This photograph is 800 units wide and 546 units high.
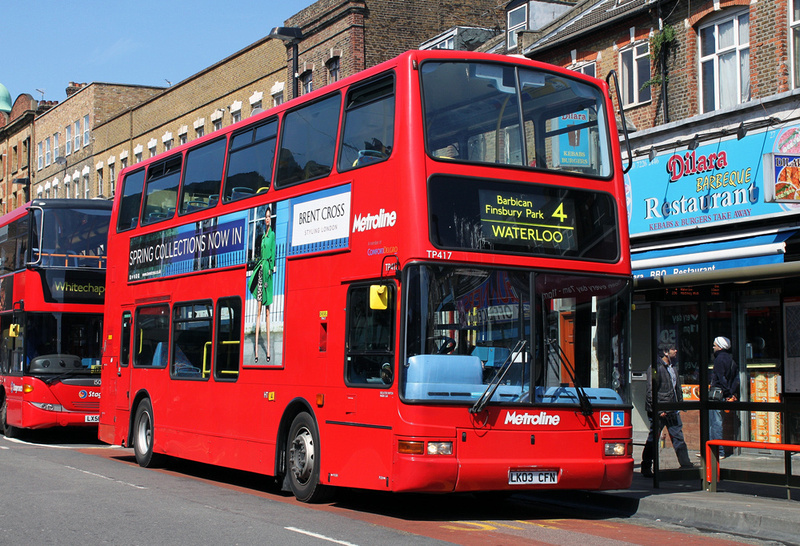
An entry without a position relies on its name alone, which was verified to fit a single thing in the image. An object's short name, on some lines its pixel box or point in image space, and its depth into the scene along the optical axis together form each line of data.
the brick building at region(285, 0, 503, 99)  32.62
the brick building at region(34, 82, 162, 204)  52.19
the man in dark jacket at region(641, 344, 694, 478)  13.09
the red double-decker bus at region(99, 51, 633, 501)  10.01
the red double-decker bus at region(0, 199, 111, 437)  20.55
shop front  12.40
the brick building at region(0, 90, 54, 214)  61.94
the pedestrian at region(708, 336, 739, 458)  13.17
